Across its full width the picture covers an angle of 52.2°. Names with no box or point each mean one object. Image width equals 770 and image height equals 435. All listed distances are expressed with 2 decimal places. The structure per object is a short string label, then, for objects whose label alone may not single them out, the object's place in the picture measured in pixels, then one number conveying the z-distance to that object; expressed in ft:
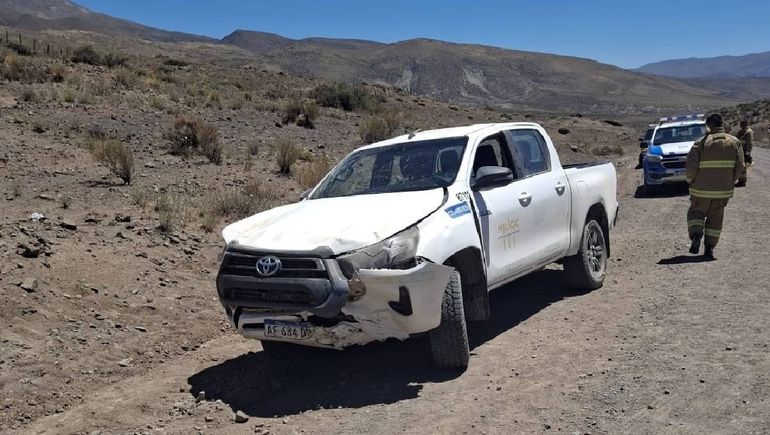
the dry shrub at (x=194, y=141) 55.16
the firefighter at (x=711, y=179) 33.19
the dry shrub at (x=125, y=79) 88.14
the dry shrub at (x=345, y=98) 104.63
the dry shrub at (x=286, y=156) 54.39
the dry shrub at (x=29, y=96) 68.23
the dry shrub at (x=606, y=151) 116.81
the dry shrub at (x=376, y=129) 76.33
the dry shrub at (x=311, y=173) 50.44
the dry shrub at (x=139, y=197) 37.90
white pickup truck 17.98
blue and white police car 60.90
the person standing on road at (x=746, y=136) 67.97
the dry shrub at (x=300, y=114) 81.35
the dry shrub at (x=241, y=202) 39.45
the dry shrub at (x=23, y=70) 77.77
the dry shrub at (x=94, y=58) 102.89
